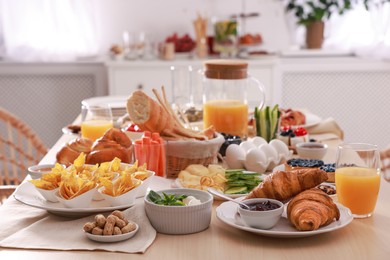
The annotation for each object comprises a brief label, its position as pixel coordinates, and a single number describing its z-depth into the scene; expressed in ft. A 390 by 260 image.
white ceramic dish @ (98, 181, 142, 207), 4.49
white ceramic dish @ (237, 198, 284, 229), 4.18
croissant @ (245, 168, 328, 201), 4.45
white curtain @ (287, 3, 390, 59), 11.67
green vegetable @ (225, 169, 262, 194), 4.90
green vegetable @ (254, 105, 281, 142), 6.28
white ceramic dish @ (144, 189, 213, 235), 4.24
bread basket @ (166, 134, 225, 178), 5.36
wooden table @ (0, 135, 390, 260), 4.02
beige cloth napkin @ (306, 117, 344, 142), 6.99
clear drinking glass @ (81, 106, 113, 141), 6.21
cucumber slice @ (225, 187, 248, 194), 4.86
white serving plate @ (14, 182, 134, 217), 4.45
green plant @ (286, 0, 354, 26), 11.80
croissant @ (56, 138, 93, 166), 5.47
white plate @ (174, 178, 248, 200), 4.79
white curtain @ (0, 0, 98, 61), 11.43
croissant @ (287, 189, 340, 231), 4.16
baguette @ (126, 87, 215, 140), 5.50
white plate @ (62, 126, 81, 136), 6.77
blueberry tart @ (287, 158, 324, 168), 5.31
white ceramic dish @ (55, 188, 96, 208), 4.42
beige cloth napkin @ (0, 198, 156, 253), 4.11
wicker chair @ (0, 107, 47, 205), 7.14
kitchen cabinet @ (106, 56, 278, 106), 10.84
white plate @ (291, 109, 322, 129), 7.00
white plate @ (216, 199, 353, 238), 4.13
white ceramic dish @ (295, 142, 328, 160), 5.85
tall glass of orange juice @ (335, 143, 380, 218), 4.52
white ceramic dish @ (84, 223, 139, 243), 4.12
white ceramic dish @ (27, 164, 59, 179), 5.08
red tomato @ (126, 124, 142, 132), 5.98
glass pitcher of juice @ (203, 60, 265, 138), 6.43
